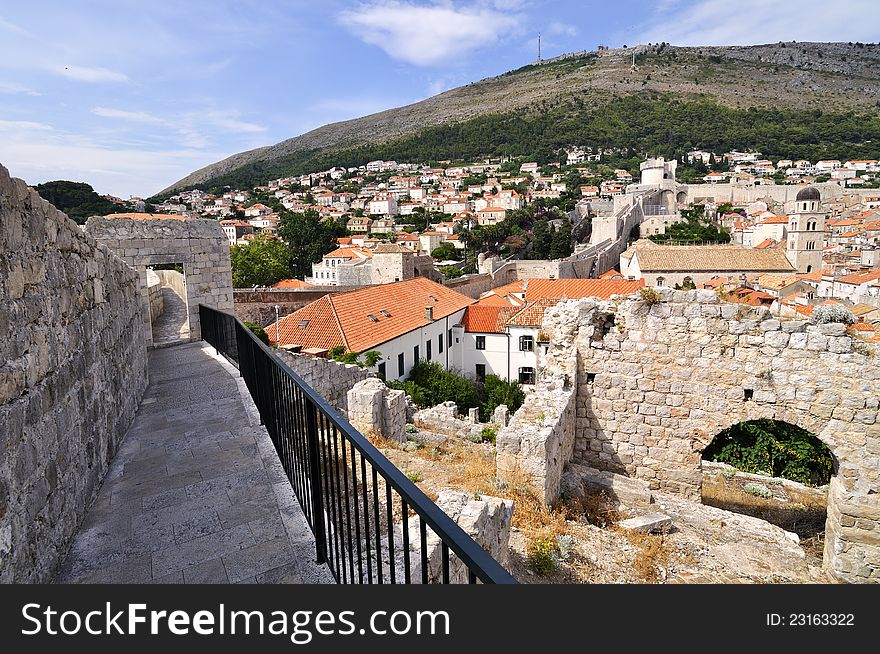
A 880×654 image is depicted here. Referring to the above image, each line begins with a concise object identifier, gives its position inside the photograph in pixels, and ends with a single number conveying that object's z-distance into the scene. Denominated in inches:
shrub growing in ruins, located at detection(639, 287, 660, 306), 315.3
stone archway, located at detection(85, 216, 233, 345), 362.9
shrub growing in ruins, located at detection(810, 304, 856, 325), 289.9
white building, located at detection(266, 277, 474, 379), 752.3
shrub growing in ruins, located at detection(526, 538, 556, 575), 196.4
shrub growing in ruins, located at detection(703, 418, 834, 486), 395.2
